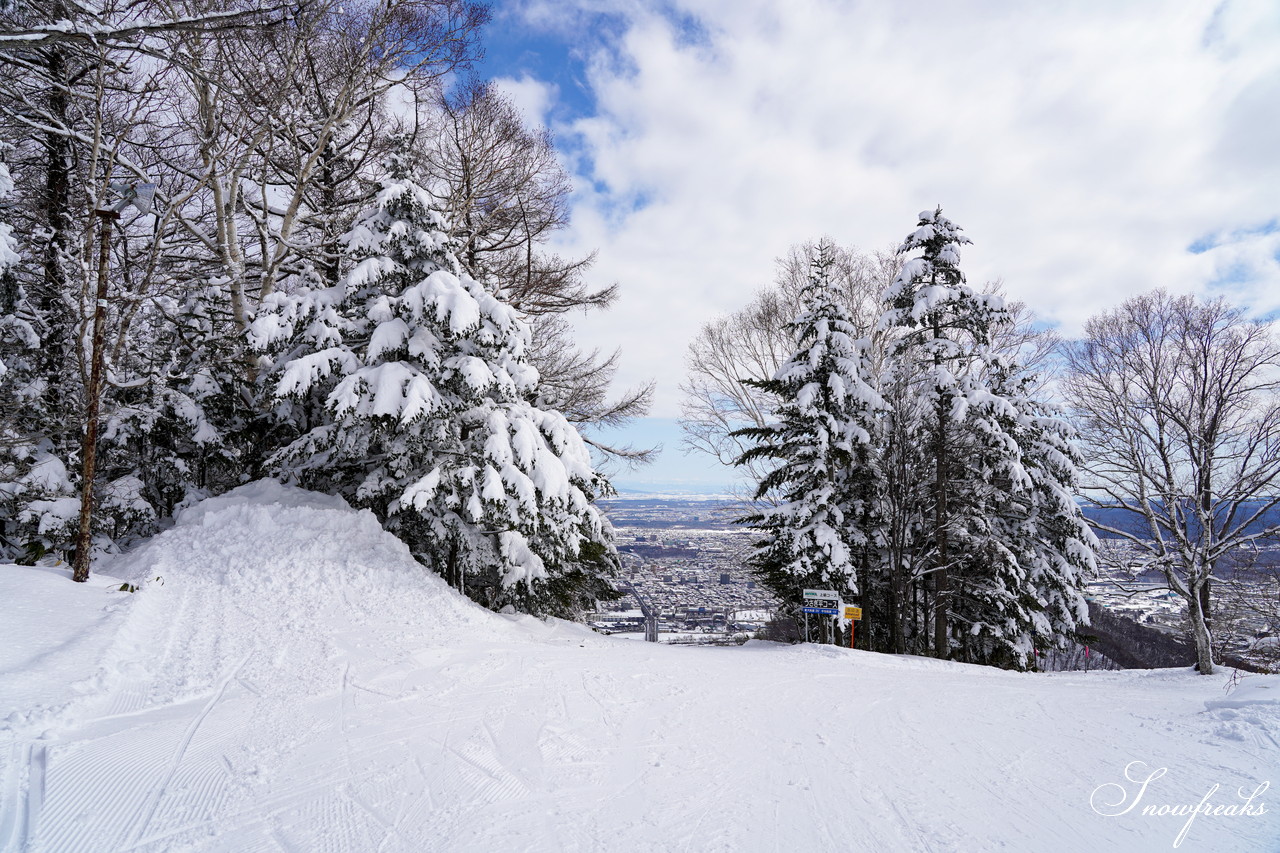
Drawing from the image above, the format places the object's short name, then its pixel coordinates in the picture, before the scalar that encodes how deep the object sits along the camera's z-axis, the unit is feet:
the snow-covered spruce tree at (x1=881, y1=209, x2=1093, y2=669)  38.58
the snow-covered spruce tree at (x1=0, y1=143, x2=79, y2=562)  25.08
